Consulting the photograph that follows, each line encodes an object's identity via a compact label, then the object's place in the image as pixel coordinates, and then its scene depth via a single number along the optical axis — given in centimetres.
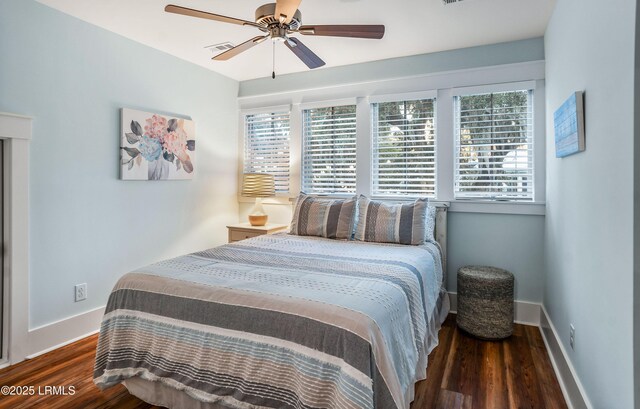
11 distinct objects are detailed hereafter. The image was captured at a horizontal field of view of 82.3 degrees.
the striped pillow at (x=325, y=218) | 344
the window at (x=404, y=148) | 374
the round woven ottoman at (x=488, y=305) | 296
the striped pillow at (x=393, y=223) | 316
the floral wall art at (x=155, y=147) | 338
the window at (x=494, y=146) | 335
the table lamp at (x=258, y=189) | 427
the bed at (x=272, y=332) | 146
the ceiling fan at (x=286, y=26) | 208
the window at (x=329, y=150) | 414
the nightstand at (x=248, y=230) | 407
